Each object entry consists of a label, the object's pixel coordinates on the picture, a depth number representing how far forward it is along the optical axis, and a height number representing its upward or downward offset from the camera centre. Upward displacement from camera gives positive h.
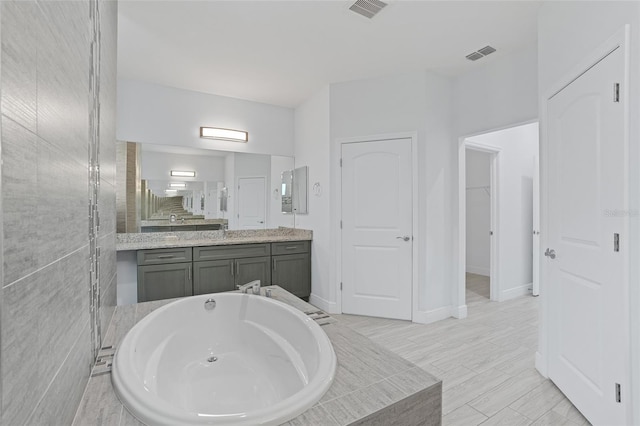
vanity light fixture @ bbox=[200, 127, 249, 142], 3.69 +0.96
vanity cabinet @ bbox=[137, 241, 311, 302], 2.99 -0.59
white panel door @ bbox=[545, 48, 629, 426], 1.45 -0.17
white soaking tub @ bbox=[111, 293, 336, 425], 0.96 -0.79
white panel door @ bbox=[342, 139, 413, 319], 3.30 -0.17
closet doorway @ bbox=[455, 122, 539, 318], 4.02 +0.06
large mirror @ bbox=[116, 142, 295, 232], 3.26 +0.28
